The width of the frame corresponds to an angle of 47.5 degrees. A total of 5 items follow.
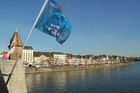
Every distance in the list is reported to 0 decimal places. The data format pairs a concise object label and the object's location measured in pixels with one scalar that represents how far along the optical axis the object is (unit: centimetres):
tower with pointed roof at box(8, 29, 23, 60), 1228
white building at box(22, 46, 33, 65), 9450
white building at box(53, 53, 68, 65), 10839
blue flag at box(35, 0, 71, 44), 734
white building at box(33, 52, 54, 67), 9829
